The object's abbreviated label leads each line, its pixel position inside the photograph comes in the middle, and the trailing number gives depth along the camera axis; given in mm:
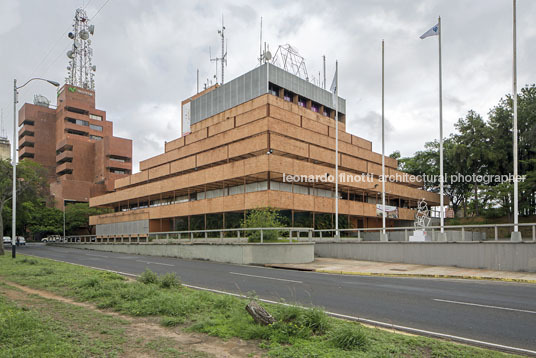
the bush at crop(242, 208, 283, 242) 25462
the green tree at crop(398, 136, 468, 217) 59812
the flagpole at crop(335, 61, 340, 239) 34375
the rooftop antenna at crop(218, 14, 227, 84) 69356
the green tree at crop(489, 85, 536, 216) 48031
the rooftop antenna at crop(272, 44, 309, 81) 53594
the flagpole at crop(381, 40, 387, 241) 33469
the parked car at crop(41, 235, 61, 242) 64450
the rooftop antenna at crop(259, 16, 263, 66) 53422
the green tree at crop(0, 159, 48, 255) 33094
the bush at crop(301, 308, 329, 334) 6848
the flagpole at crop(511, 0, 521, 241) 19344
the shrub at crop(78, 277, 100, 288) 11727
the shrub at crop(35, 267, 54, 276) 15498
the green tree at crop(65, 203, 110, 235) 77500
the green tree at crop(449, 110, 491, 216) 53594
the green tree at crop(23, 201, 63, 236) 77062
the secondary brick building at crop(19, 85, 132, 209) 96688
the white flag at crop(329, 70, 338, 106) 34688
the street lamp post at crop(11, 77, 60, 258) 28116
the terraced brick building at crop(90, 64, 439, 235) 41031
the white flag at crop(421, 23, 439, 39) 27969
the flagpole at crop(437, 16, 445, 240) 28078
